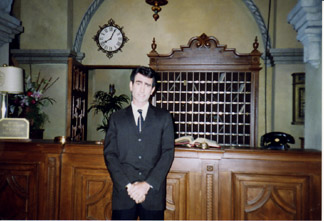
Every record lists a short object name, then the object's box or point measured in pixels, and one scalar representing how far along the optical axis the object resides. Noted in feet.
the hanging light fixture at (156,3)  13.07
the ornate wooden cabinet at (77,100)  15.52
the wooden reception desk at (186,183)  7.06
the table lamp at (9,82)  9.24
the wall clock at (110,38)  18.25
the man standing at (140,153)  5.95
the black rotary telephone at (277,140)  7.90
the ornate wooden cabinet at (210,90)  15.82
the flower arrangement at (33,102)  14.55
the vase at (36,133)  15.74
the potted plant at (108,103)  19.98
